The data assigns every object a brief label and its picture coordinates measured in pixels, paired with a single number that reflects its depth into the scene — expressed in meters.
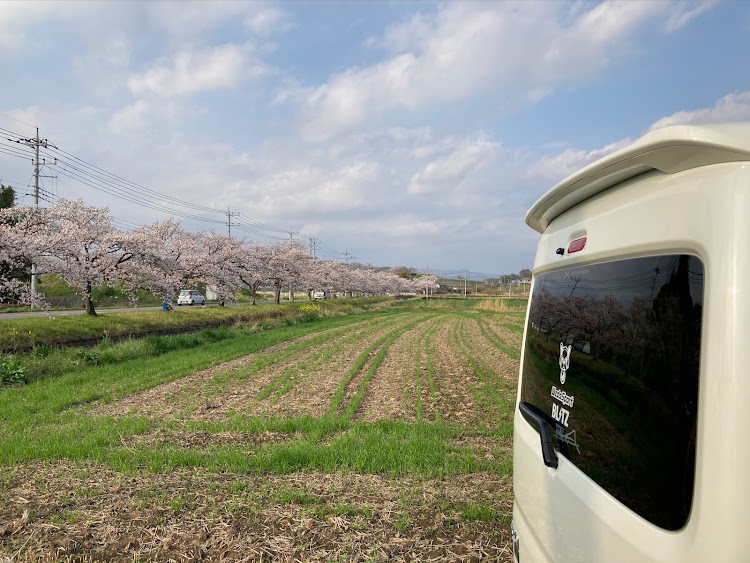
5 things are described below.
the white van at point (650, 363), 1.16
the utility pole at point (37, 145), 36.12
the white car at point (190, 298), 48.03
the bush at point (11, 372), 11.05
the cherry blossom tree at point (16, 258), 15.12
